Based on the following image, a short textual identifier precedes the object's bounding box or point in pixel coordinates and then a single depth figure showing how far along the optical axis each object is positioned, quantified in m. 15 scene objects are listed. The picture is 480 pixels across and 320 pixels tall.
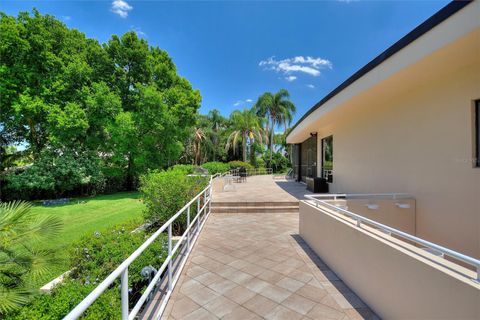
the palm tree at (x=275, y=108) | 27.70
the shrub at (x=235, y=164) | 20.28
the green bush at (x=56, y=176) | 11.53
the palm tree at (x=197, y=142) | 27.30
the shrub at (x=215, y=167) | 18.04
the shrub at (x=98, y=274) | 1.92
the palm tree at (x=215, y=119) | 33.38
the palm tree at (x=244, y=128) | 25.28
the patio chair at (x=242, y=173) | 16.06
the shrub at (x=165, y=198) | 5.14
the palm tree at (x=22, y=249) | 1.97
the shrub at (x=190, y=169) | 13.27
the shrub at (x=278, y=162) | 28.81
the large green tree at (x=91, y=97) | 11.68
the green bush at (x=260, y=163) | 28.95
